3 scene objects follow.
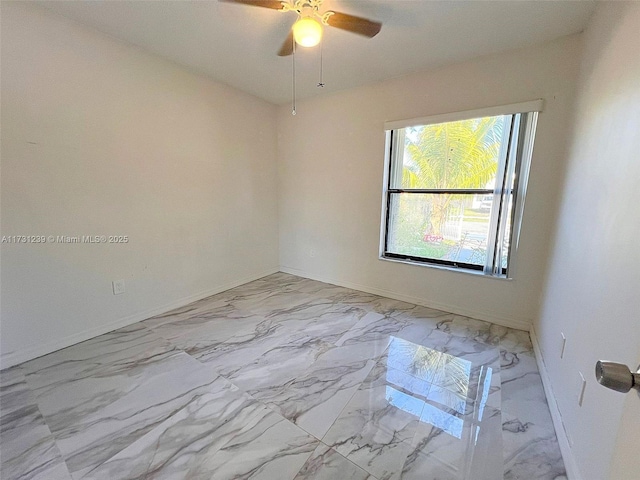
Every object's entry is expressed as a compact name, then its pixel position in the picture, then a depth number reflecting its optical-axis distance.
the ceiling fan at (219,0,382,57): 1.54
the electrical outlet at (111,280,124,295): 2.35
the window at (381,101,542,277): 2.33
